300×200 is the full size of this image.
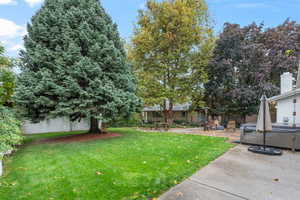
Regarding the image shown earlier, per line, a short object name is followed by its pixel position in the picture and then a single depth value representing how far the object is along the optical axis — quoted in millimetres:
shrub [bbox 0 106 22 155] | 4134
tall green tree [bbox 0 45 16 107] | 8067
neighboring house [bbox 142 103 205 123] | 20609
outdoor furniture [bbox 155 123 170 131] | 13367
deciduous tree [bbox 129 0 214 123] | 14086
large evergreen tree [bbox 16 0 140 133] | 7312
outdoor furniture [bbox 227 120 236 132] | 11797
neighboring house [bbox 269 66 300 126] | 9562
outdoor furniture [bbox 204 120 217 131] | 12788
